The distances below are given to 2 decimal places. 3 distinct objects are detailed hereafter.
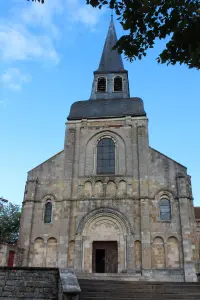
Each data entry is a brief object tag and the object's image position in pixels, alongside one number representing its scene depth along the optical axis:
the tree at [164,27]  6.18
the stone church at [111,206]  19.45
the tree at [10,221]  33.33
